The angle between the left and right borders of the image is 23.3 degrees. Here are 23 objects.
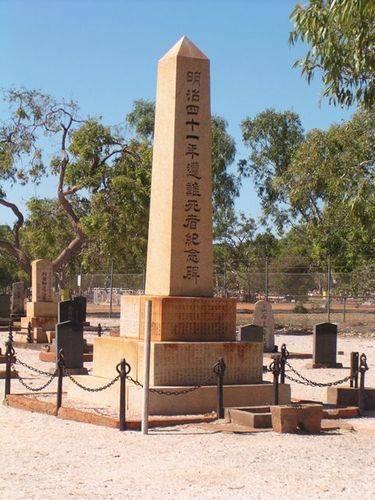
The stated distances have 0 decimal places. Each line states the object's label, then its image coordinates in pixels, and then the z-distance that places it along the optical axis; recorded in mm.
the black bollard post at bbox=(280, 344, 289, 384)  13747
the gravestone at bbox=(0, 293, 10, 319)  37109
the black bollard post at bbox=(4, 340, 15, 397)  13914
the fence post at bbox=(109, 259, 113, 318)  44312
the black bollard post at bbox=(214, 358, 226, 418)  11812
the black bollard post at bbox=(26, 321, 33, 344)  27234
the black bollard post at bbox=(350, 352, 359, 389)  14391
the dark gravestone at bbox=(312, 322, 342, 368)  21953
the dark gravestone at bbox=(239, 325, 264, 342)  22344
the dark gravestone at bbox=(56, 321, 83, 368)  18531
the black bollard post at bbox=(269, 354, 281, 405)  12219
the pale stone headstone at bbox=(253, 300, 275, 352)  25062
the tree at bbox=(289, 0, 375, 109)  12070
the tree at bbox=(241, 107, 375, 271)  32656
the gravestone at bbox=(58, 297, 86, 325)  23375
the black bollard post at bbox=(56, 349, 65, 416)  12273
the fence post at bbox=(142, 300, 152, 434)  10845
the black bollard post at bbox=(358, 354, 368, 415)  13228
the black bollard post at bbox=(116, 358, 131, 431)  10992
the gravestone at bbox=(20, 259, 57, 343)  28514
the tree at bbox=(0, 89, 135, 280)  38219
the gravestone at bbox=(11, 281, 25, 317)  38094
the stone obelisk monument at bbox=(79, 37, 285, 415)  12453
